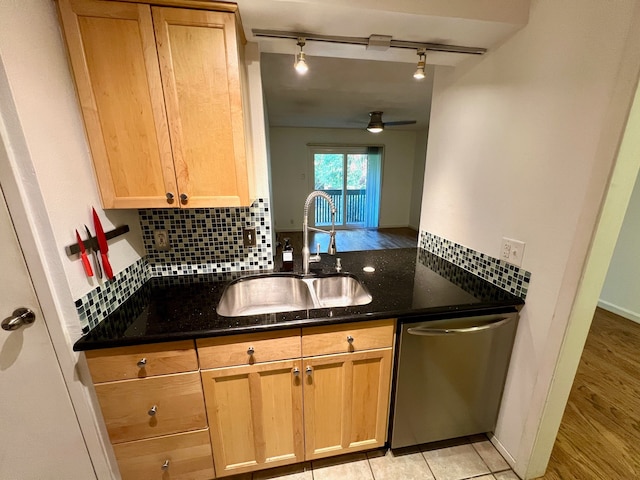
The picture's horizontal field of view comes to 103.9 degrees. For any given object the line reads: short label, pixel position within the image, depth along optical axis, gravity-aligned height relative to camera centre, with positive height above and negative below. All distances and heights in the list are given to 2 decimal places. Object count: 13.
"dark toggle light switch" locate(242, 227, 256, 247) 1.55 -0.36
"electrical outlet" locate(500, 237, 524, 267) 1.25 -0.37
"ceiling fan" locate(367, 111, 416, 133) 3.95 +0.85
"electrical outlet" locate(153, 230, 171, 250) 1.47 -0.35
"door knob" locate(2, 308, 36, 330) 0.85 -0.48
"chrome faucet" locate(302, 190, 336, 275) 1.57 -0.38
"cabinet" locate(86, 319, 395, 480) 1.05 -0.99
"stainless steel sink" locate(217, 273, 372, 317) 1.54 -0.70
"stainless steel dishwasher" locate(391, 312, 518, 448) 1.21 -1.00
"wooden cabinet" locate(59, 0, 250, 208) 0.98 +0.32
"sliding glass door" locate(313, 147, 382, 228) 6.05 -0.14
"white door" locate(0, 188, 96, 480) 0.87 -0.81
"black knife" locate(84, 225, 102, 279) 1.05 -0.35
